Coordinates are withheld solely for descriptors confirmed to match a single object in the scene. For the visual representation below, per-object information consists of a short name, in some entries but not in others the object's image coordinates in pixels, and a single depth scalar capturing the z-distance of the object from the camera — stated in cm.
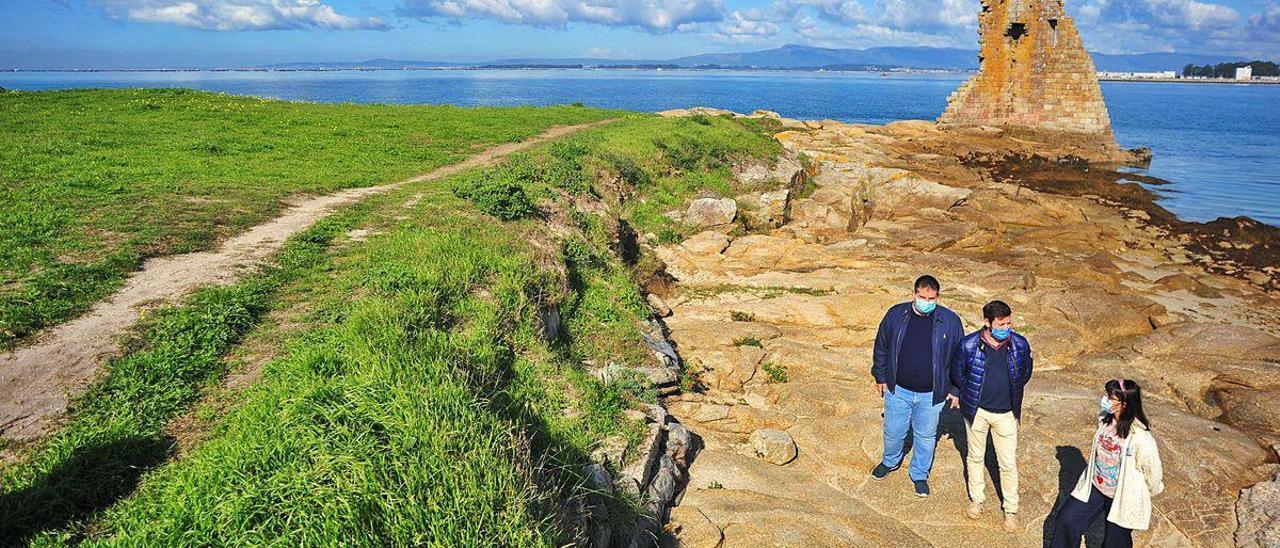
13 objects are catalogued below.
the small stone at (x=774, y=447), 903
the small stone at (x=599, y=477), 648
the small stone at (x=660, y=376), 989
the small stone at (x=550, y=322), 986
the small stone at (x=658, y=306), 1423
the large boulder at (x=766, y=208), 2244
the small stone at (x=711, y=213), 2134
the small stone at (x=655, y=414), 839
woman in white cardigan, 582
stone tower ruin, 4353
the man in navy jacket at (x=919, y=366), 736
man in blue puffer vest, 691
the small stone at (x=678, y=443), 824
